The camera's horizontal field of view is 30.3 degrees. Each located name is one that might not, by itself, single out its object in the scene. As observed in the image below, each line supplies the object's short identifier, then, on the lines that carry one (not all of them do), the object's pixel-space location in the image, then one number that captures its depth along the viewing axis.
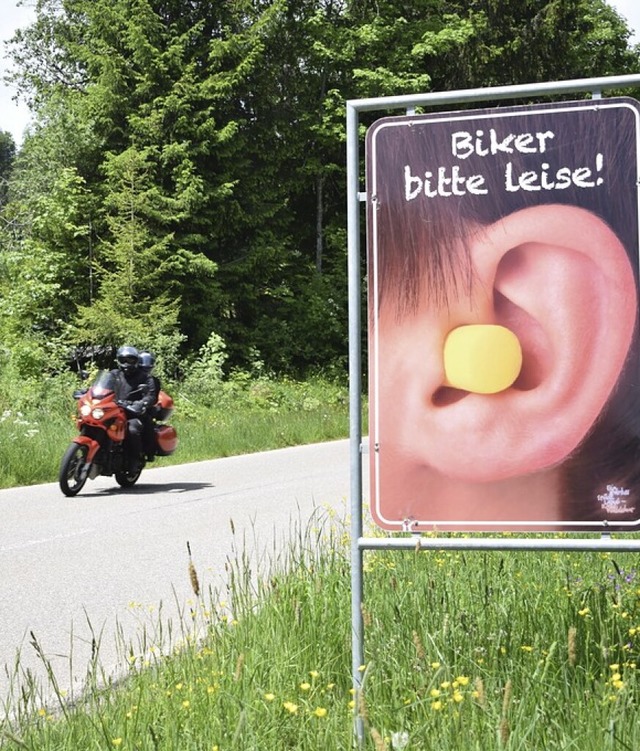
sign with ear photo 3.84
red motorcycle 12.73
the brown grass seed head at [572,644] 3.11
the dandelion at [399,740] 3.09
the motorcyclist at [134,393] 13.44
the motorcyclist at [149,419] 13.67
